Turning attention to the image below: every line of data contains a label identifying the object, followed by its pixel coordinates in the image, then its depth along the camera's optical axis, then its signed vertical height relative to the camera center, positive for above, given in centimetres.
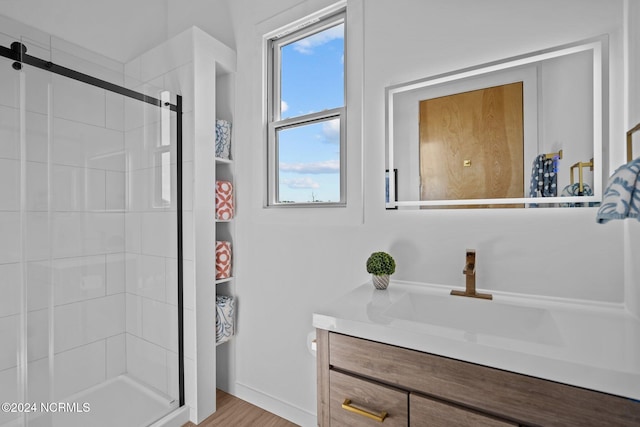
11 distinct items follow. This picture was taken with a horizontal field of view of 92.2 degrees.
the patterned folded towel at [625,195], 69 +3
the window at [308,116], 171 +56
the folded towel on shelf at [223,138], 195 +48
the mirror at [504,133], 110 +31
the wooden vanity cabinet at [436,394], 69 -47
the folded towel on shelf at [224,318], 194 -67
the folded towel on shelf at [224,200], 193 +8
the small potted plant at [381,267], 131 -24
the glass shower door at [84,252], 123 -18
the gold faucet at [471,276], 120 -26
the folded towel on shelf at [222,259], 195 -30
